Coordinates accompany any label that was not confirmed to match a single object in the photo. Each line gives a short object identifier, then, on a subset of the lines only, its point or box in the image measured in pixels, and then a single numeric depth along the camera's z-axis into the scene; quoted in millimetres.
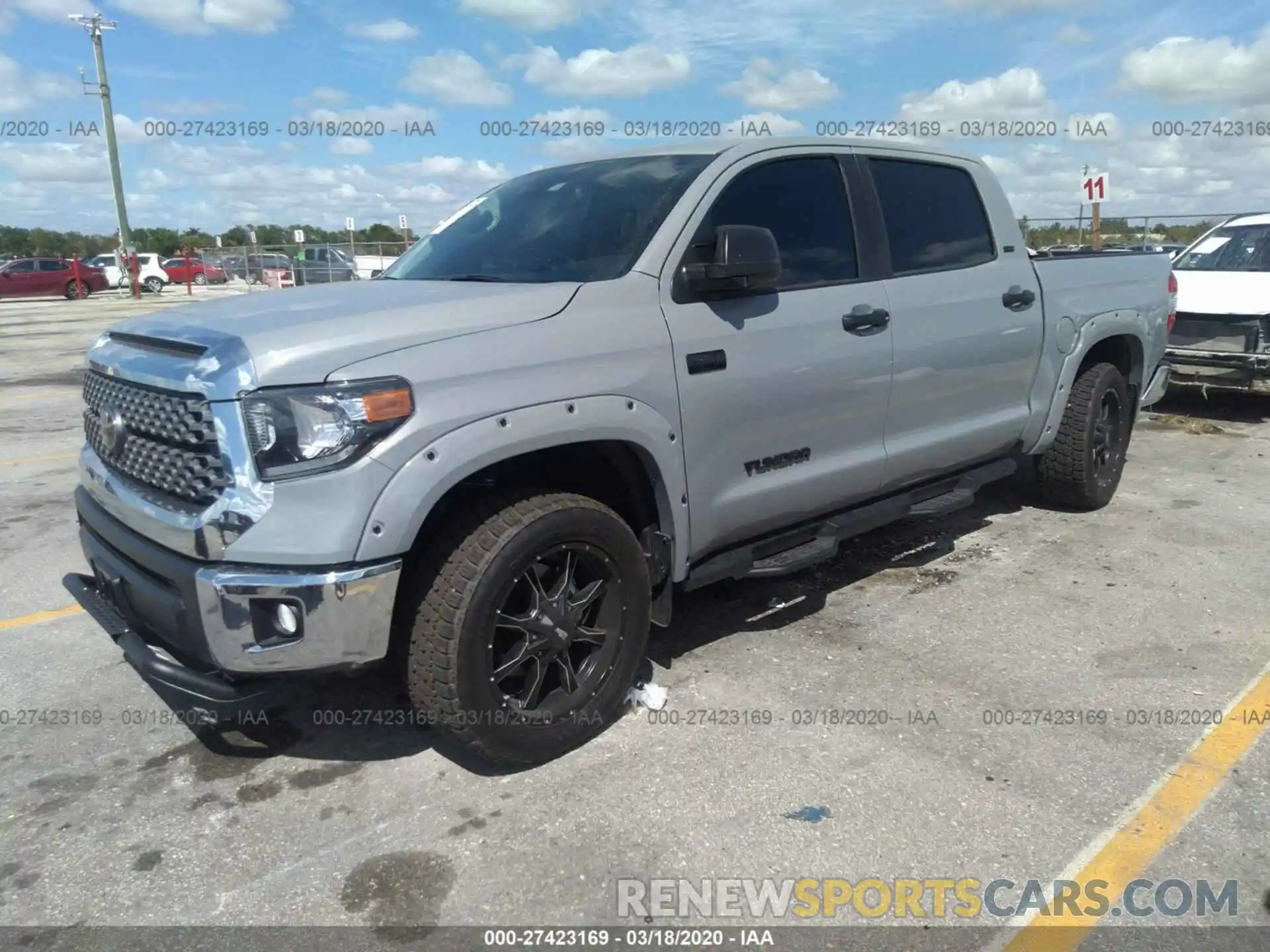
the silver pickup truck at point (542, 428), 2672
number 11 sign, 15703
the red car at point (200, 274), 41844
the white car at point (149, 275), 37250
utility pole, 34219
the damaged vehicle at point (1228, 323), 8453
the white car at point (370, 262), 27734
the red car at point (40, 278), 32781
